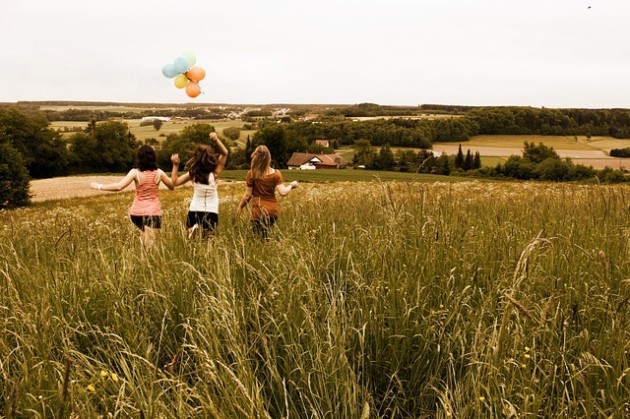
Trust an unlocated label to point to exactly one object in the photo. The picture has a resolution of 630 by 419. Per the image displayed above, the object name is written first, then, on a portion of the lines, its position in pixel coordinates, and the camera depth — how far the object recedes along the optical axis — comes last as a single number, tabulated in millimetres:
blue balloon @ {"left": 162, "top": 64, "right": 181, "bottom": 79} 10023
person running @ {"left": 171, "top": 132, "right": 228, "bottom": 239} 7668
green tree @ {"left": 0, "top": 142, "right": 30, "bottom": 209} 43531
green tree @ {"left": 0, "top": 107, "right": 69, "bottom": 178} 76812
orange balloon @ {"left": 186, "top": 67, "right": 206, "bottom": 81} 10148
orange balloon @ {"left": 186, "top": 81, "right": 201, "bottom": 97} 10055
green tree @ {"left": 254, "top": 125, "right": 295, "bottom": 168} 101562
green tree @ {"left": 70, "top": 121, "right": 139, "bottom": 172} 88438
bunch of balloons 9930
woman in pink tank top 7887
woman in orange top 7500
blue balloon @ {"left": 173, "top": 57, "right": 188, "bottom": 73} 9883
